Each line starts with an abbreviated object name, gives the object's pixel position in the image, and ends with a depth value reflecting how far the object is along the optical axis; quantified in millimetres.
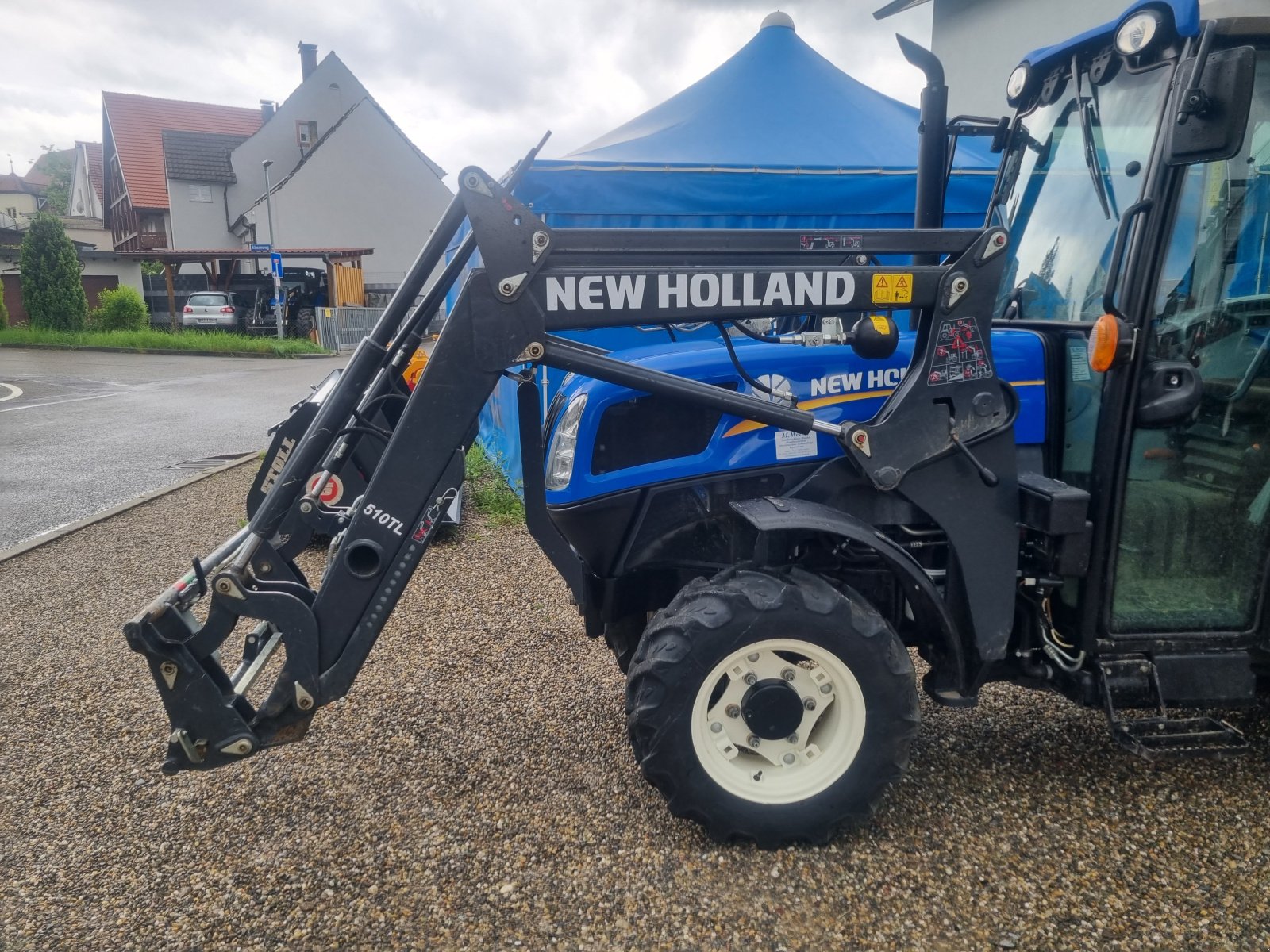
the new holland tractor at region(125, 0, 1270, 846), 2496
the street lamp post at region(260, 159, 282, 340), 21875
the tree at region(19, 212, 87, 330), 24734
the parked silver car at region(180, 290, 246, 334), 26781
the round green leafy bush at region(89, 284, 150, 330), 25875
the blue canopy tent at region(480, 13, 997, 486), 6496
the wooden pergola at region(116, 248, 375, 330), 27906
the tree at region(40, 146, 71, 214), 68312
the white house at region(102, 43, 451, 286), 33406
